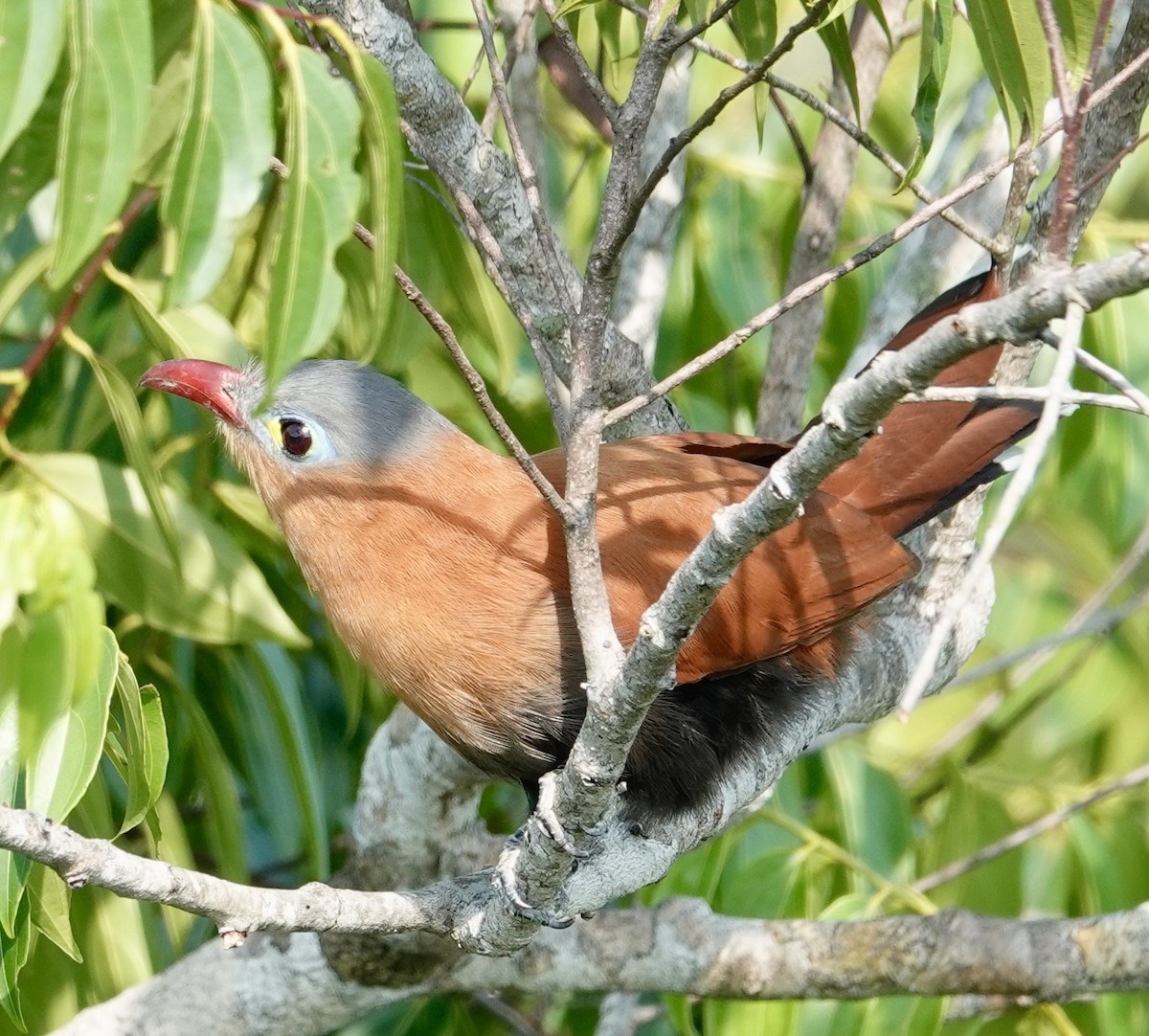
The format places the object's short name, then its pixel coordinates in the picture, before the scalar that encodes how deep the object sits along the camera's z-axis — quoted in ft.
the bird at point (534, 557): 17.20
